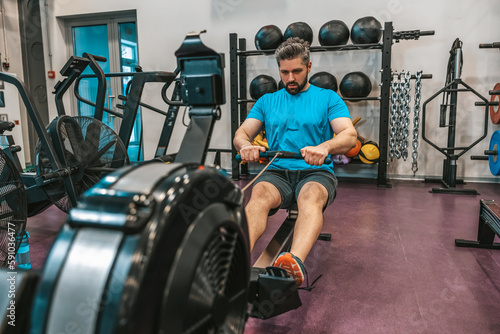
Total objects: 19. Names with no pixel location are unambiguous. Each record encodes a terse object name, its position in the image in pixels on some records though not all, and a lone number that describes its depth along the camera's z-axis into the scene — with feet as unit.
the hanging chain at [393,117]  13.71
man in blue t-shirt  5.81
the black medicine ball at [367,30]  13.34
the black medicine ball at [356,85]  13.69
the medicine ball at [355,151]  14.24
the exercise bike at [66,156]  7.73
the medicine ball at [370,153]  14.38
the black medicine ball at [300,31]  14.02
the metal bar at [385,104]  13.34
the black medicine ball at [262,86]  14.40
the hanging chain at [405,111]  13.55
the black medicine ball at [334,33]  13.80
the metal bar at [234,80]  14.93
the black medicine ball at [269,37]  14.16
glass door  18.95
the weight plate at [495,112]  12.55
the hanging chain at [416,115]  13.41
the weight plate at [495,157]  10.97
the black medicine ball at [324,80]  13.68
